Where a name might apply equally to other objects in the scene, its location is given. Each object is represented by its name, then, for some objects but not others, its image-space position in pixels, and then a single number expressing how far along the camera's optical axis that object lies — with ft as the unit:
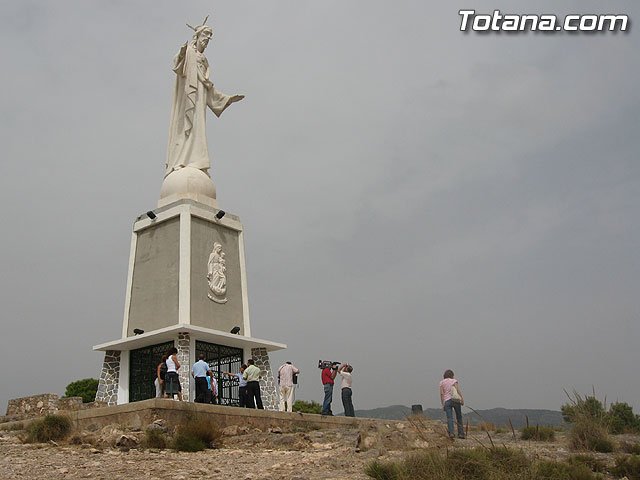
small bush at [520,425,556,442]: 39.24
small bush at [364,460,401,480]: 25.66
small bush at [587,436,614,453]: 32.83
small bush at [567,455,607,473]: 28.01
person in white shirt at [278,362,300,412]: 53.72
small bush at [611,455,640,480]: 26.94
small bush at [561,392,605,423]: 33.73
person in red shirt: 53.16
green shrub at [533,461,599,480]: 24.94
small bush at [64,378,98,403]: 110.73
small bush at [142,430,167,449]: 34.73
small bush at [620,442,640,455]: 32.40
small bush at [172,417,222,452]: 34.53
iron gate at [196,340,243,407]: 62.85
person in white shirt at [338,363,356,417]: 52.26
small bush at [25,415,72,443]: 38.68
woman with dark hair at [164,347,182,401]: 45.91
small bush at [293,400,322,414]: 106.77
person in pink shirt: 37.93
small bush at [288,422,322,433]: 43.87
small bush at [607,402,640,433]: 45.52
